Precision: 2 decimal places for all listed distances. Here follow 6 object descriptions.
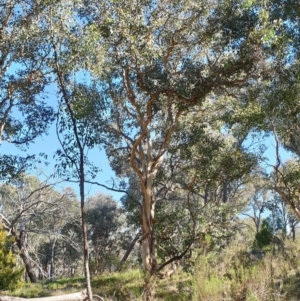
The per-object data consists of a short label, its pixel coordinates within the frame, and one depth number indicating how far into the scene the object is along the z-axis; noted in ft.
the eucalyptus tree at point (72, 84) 22.57
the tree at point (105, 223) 88.33
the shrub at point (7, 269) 43.62
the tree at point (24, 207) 51.10
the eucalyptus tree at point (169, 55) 29.04
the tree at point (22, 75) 31.19
